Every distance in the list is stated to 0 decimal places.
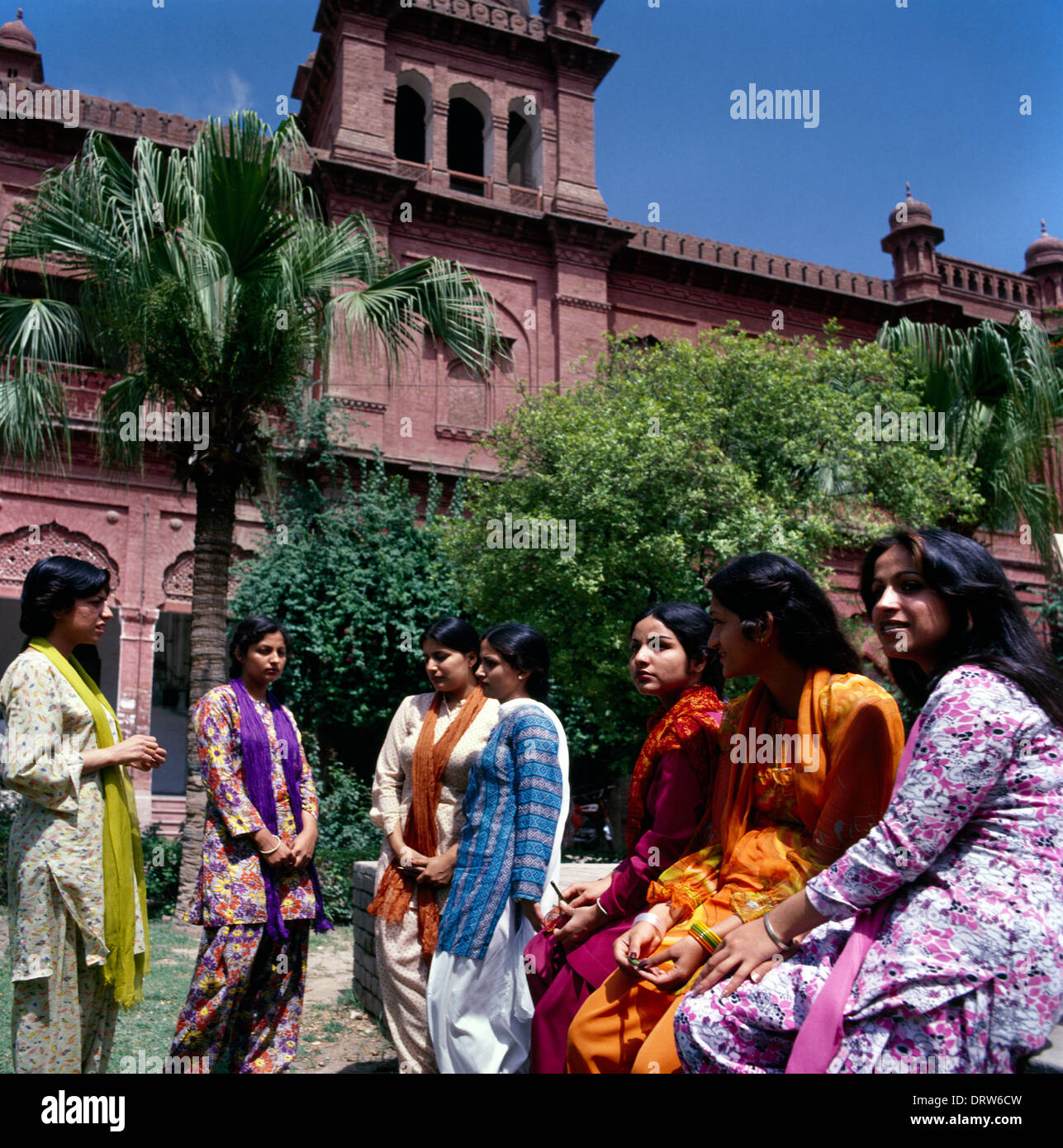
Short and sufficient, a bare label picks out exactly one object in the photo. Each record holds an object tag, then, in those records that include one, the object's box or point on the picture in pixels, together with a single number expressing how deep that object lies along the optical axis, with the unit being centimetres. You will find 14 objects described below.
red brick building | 1473
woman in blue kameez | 329
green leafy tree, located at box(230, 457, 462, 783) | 1326
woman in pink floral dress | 177
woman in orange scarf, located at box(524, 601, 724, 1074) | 273
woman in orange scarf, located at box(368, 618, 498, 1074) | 393
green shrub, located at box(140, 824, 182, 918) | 919
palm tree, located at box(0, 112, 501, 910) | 802
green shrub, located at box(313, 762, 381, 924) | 944
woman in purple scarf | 372
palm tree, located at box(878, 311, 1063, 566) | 1137
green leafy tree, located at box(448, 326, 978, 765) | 1136
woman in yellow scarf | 319
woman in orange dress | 224
